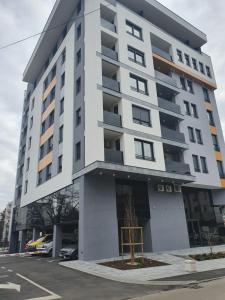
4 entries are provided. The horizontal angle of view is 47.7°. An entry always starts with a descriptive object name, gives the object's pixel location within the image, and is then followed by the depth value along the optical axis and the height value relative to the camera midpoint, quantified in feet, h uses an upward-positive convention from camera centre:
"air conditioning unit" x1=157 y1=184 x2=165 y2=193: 77.97 +14.36
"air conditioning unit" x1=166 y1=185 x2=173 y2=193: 79.89 +14.31
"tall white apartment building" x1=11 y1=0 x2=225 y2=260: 67.00 +33.92
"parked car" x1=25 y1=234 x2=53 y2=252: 80.94 +0.06
